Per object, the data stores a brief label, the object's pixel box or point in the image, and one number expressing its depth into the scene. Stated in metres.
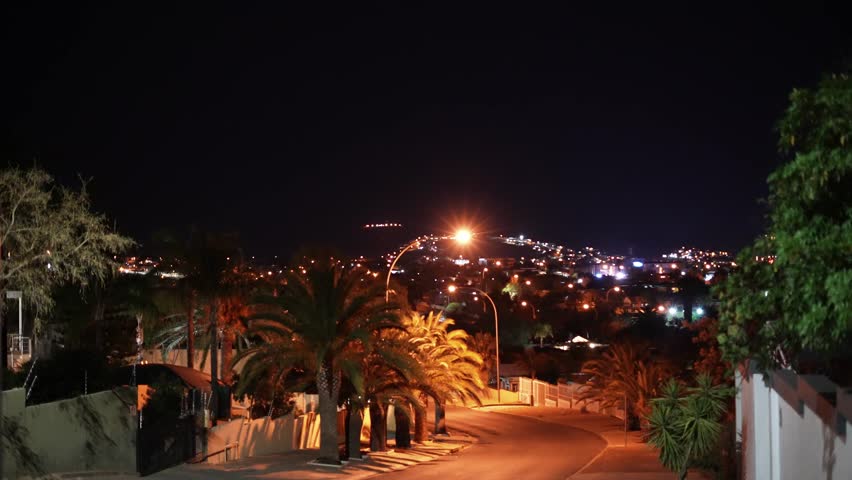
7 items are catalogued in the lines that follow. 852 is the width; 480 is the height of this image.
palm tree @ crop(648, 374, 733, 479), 22.55
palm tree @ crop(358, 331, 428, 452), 30.98
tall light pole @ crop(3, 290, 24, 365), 22.44
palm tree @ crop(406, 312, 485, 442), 37.06
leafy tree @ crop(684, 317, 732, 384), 29.74
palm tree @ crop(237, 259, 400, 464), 29.67
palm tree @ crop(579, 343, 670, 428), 41.47
